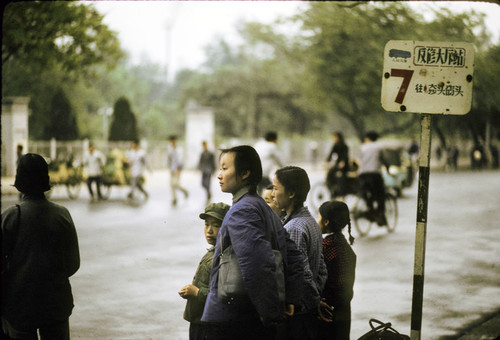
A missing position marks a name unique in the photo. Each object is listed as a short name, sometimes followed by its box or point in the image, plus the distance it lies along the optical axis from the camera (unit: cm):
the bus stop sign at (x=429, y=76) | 452
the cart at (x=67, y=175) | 1961
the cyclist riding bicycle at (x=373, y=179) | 1226
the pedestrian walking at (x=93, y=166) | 1859
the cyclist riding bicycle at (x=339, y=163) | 1453
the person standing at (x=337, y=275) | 434
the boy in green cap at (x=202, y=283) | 376
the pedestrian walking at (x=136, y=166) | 1809
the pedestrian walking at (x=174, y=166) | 1781
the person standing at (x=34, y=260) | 376
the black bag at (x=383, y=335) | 464
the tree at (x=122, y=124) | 3666
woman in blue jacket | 325
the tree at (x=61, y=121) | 3334
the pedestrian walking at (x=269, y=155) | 1226
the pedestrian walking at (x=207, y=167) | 1816
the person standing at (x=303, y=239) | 390
